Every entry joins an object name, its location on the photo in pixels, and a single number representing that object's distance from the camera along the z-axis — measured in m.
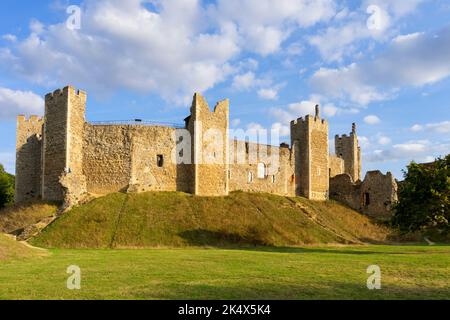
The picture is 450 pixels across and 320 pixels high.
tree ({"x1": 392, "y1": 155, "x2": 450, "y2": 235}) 28.03
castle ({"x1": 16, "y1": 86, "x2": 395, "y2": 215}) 37.75
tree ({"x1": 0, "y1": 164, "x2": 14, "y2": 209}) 55.47
